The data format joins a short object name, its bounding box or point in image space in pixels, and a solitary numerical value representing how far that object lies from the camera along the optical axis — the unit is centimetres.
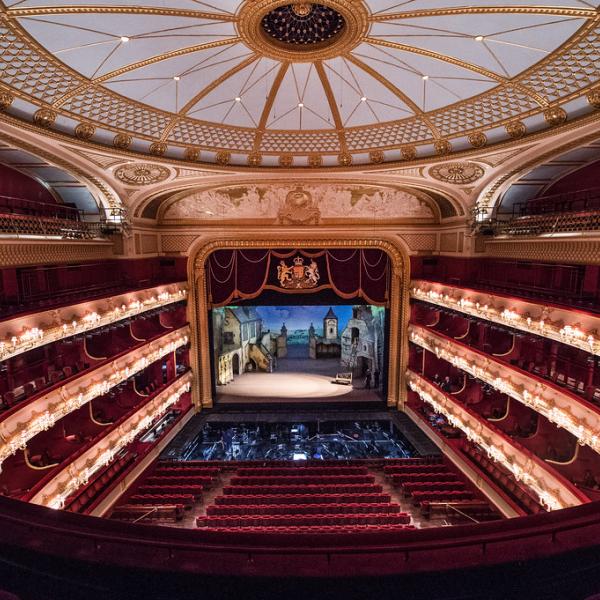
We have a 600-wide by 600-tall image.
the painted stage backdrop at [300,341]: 1769
